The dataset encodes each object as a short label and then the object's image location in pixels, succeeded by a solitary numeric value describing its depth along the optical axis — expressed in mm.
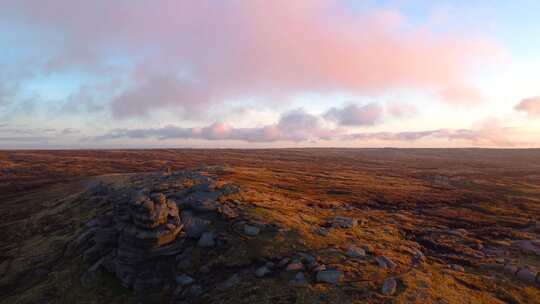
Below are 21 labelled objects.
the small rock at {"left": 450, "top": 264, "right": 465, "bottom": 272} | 26578
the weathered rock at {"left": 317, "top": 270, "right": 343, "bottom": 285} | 21891
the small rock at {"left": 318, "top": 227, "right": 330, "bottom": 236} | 31030
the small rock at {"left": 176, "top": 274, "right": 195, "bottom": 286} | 24466
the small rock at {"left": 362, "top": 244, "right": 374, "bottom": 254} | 27750
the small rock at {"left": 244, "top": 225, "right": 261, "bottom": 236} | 29392
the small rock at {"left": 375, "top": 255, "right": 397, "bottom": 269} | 24956
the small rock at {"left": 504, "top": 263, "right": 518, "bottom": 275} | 26209
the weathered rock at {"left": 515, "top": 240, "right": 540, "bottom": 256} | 32134
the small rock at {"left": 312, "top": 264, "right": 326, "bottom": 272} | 23250
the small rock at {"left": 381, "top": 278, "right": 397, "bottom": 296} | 20203
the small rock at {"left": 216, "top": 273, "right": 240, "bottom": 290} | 22872
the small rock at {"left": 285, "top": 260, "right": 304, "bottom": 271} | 23688
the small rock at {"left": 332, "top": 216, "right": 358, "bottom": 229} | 35809
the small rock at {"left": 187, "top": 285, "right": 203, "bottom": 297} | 22934
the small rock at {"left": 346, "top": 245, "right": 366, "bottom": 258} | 26172
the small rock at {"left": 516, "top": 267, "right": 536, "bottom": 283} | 25031
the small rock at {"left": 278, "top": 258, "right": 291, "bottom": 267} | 24409
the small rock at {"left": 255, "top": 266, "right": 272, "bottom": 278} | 23609
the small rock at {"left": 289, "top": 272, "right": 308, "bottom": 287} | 21562
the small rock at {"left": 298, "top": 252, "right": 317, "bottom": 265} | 24536
